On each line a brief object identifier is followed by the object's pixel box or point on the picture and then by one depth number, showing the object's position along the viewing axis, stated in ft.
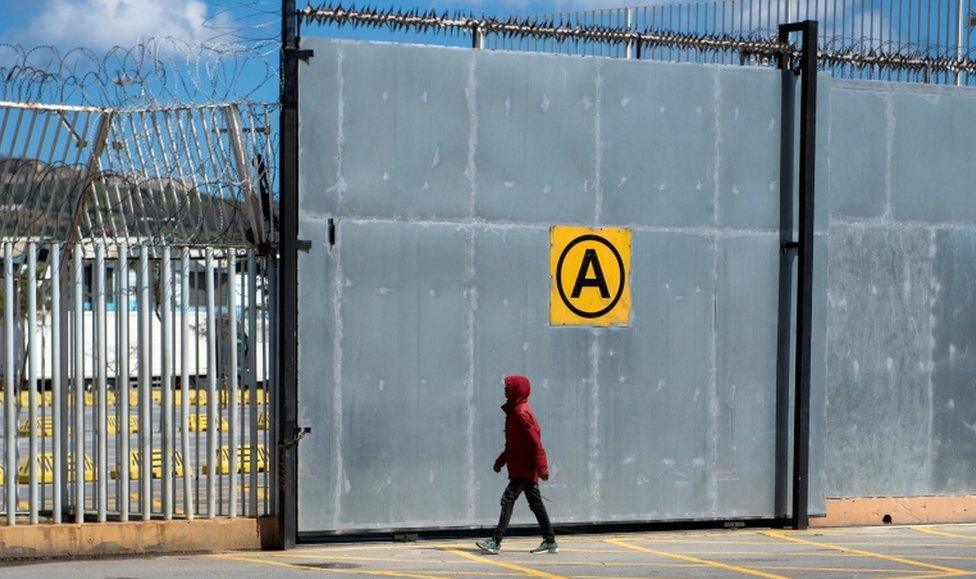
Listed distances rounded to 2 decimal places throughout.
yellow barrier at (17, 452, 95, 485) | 39.70
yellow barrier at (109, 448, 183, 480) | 62.77
